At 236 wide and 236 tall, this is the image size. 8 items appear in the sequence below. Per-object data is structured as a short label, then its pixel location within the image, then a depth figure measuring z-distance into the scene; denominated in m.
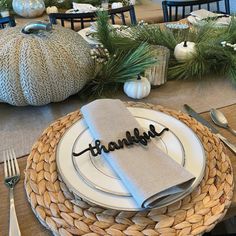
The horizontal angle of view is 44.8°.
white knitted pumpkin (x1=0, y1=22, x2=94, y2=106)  0.63
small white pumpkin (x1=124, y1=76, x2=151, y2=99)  0.71
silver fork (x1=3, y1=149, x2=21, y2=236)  0.41
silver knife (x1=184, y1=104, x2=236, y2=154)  0.56
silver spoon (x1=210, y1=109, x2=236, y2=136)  0.62
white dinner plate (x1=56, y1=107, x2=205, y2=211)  0.40
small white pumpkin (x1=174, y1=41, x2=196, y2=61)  0.82
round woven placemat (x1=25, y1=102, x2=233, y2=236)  0.39
